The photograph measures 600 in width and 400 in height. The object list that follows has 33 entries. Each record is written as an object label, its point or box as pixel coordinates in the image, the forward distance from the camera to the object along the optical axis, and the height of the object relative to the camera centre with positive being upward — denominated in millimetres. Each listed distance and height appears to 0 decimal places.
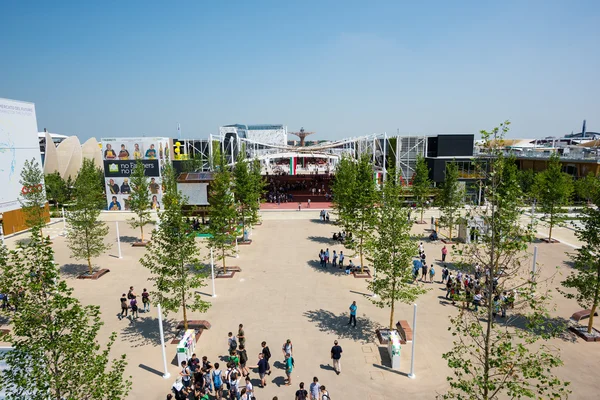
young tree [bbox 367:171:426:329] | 13500 -2989
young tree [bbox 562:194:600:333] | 14031 -3766
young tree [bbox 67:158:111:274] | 21297 -2946
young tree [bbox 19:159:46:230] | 25328 -1674
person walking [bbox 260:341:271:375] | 11578 -5874
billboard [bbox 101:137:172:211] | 43625 +1169
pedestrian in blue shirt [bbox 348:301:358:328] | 14807 -5809
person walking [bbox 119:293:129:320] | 16047 -6052
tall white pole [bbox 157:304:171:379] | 11933 -6485
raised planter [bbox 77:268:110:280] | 21172 -6145
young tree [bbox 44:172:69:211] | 44972 -2066
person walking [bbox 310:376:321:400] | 10109 -6138
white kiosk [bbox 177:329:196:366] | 12516 -6209
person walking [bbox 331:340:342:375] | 11742 -6106
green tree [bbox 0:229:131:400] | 6219 -3075
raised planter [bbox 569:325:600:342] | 14148 -6512
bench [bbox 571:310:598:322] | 15670 -6314
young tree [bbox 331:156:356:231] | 23172 -1456
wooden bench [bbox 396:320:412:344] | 14039 -6362
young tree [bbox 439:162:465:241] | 27984 -1931
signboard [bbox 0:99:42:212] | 30750 +2414
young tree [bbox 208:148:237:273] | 20750 -2549
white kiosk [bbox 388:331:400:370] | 12258 -6168
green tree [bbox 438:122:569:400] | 6902 -1598
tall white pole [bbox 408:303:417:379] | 11834 -6412
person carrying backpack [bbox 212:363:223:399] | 10781 -6283
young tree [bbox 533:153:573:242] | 26797 -1638
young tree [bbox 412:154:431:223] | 34000 -1322
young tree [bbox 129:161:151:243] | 28625 -2154
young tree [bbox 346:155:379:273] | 21188 -2084
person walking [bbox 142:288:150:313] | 16391 -5948
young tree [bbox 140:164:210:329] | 13336 -3159
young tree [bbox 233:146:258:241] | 27594 -1508
